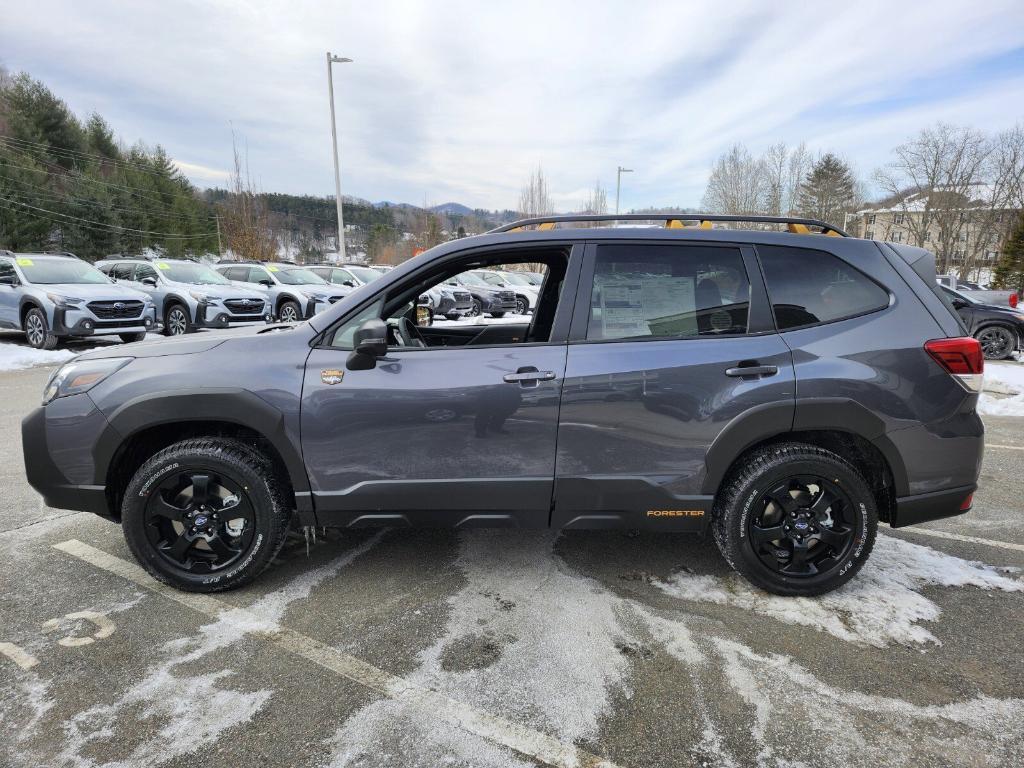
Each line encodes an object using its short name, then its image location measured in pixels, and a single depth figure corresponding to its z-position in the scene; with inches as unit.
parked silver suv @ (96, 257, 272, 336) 498.3
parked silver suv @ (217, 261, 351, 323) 584.7
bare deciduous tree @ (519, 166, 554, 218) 2140.7
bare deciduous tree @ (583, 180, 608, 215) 2034.8
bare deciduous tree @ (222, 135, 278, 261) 1416.1
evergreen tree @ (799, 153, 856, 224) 1748.3
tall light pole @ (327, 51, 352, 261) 906.1
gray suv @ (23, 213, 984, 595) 103.9
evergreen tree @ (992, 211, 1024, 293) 1254.3
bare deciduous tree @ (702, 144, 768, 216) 1641.2
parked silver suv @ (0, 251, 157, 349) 406.9
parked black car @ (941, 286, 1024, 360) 446.9
